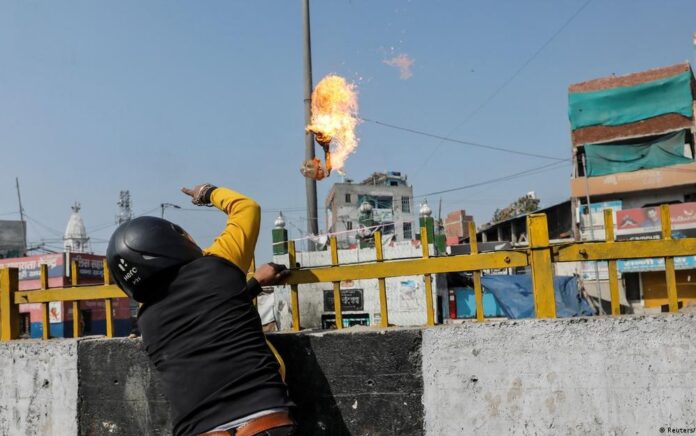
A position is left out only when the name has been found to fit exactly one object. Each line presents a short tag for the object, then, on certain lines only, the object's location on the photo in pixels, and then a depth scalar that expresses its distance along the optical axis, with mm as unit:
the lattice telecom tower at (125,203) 71500
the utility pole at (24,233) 44719
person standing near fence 2027
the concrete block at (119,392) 3465
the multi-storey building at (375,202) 29192
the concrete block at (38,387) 3758
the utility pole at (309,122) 11344
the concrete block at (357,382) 3008
